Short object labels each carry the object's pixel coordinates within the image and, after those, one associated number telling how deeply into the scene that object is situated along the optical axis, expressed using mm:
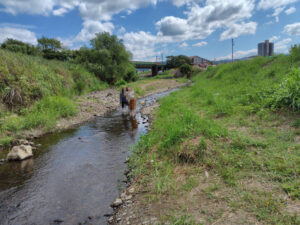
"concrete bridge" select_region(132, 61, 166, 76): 74775
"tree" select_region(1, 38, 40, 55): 38500
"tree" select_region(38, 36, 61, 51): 53250
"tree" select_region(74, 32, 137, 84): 31234
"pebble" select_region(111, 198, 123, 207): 3691
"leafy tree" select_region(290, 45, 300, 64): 12151
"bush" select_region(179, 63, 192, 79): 49744
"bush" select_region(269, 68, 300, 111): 6081
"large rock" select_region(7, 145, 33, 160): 5910
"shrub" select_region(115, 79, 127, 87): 32341
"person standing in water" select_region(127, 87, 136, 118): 12102
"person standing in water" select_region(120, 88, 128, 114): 12773
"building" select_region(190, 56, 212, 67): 95475
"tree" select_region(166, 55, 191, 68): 77625
